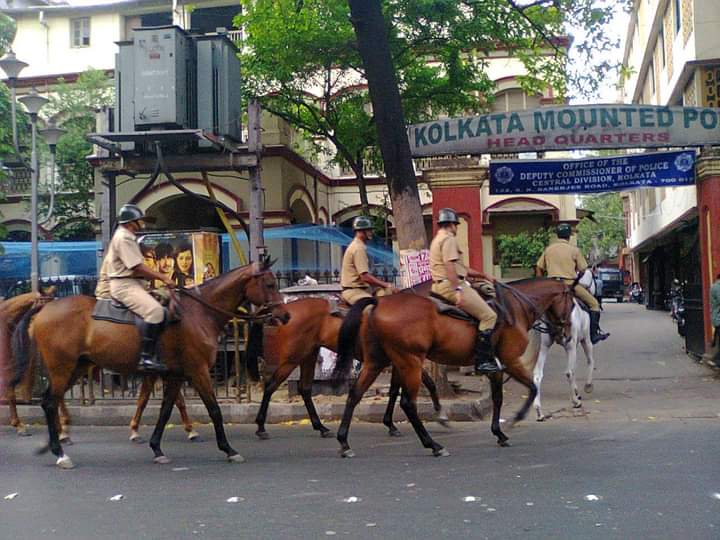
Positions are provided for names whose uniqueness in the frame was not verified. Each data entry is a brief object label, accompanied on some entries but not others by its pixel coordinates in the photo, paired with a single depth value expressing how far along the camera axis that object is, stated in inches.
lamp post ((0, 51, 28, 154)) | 633.6
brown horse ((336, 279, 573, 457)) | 340.8
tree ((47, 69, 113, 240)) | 1041.5
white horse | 435.5
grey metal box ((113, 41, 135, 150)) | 538.6
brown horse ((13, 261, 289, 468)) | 337.7
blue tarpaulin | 751.1
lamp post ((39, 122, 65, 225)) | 669.0
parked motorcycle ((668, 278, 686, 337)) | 675.1
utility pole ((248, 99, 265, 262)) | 538.9
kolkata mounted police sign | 552.1
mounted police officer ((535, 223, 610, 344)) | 446.9
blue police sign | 572.4
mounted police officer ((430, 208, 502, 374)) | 347.6
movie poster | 578.9
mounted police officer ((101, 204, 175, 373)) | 332.5
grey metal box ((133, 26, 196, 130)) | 523.5
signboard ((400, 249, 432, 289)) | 466.0
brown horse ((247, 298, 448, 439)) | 392.5
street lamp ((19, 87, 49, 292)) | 625.9
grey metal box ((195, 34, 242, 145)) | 553.9
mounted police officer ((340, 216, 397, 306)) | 380.2
